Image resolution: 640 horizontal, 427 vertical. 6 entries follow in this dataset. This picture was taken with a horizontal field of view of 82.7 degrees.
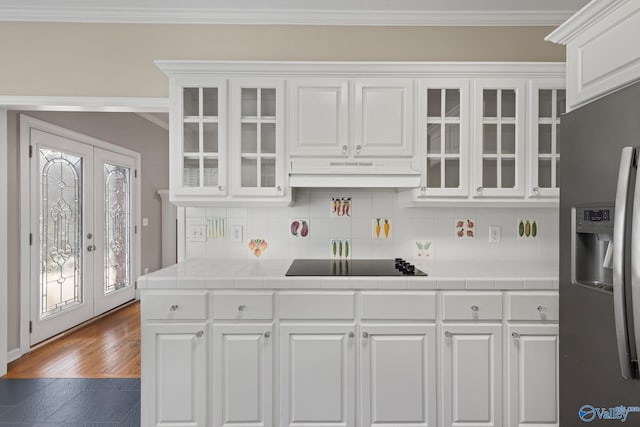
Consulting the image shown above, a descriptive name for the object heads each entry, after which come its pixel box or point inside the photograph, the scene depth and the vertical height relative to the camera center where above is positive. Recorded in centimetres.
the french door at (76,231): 327 -21
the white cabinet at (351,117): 221 +58
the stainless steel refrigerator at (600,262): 102 -16
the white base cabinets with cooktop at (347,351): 187 -72
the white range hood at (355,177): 207 +20
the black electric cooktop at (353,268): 198 -33
